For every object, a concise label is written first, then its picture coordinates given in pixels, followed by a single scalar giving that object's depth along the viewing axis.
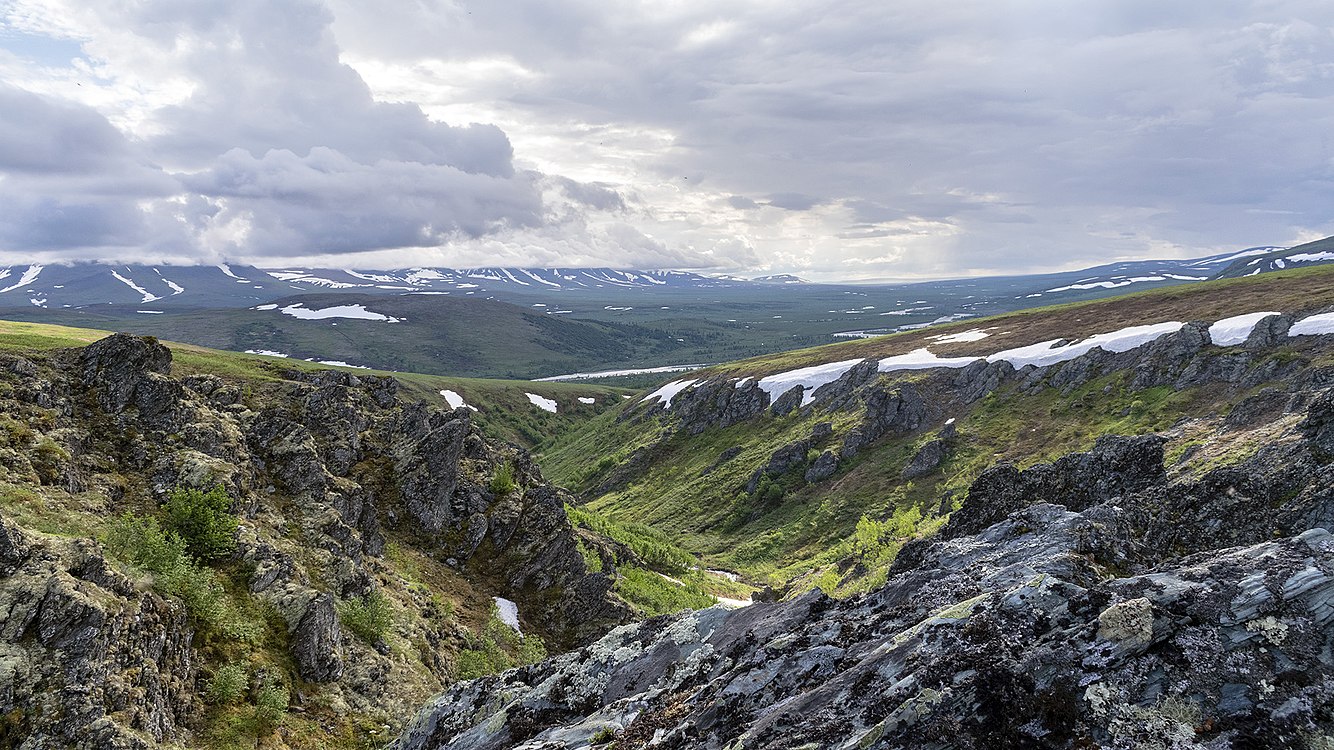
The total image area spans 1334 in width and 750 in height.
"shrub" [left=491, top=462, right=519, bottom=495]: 47.56
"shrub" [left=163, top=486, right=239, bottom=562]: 27.05
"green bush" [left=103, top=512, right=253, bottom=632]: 23.33
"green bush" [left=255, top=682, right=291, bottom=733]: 21.80
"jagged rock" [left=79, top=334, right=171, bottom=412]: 33.94
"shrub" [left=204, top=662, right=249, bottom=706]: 21.83
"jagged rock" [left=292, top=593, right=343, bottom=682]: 25.17
